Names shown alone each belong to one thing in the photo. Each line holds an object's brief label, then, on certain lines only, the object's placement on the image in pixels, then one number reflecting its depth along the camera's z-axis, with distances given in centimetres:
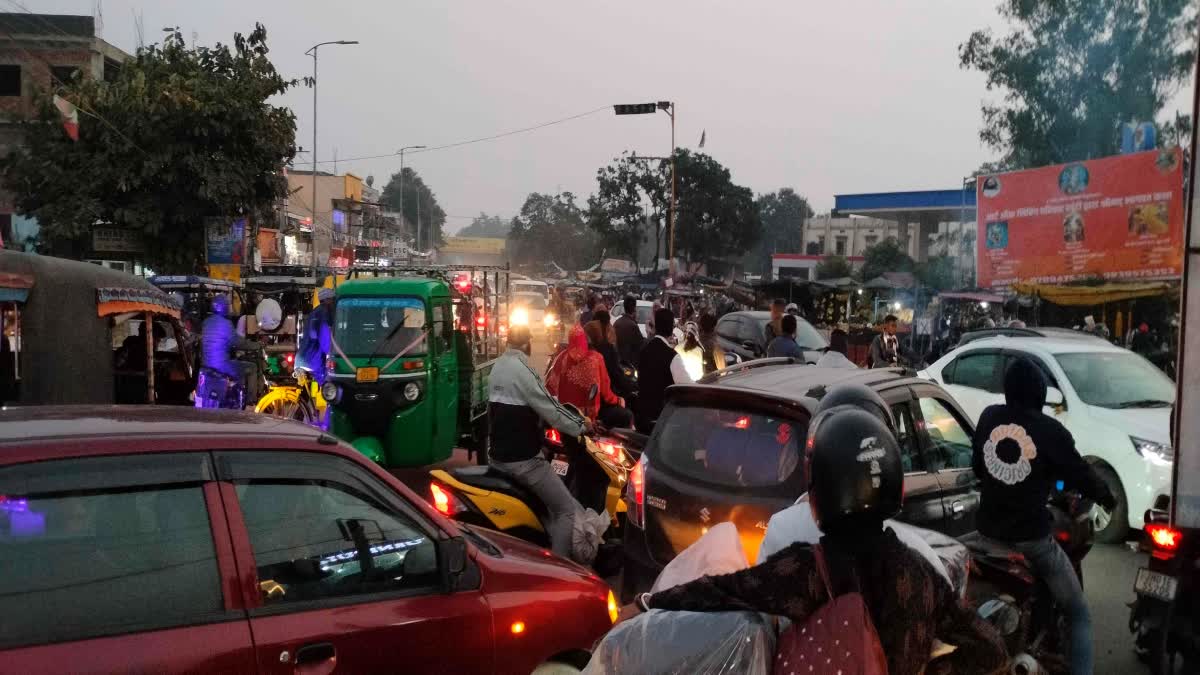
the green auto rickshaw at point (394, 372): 1009
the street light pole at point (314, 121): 3189
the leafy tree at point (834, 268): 5362
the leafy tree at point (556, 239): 9544
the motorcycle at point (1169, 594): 454
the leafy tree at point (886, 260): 5016
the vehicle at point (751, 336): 1641
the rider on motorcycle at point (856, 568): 211
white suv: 767
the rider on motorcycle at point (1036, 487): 430
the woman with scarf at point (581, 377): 793
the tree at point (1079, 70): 2727
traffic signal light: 3416
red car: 245
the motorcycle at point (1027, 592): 330
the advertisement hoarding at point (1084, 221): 1833
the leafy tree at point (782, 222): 10400
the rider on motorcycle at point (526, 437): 588
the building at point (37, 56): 2960
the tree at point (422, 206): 11594
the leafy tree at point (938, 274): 3947
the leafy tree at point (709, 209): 5875
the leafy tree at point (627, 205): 6019
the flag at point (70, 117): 1781
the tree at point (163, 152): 2077
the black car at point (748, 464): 468
